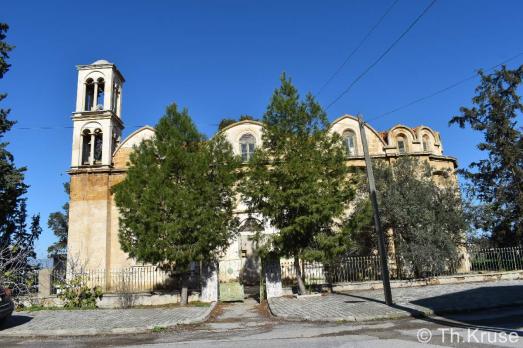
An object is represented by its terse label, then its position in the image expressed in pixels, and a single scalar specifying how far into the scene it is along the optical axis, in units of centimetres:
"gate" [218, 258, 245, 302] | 2188
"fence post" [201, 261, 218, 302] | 1582
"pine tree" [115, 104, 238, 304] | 1483
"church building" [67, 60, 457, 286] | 2262
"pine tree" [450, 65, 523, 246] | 2142
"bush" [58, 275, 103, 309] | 1555
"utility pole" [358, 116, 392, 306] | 1239
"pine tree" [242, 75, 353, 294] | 1504
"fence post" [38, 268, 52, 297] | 1609
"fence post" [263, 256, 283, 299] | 1606
